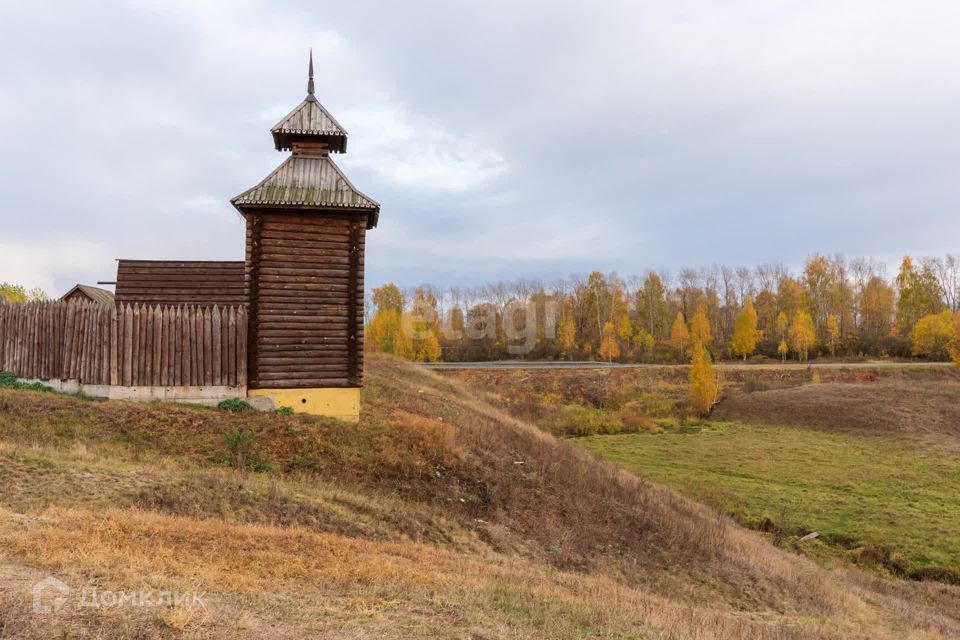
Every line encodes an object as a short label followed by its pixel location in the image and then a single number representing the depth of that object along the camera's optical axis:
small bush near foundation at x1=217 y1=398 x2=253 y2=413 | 15.05
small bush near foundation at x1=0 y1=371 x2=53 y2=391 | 15.39
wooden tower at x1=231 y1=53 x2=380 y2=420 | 15.53
